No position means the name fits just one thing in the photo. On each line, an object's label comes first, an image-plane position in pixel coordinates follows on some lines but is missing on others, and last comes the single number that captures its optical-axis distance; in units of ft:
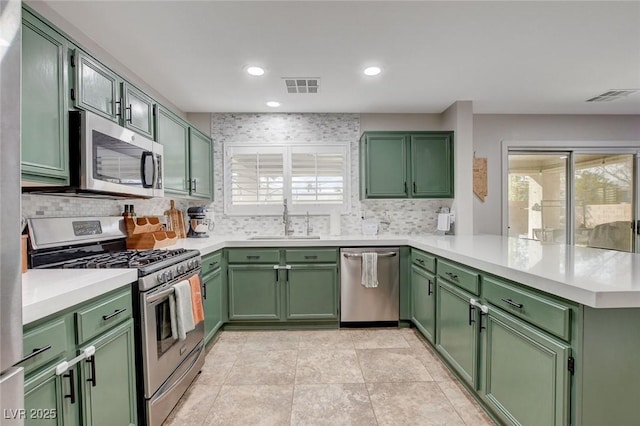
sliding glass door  13.38
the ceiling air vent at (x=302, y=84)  9.36
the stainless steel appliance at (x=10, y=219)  2.34
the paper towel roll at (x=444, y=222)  11.71
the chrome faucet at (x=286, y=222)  12.18
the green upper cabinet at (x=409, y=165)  11.90
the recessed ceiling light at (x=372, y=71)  8.67
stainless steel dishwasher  10.46
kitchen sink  12.36
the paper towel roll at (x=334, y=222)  12.22
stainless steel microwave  5.29
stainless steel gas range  5.39
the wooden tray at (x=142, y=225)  8.11
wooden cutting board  10.85
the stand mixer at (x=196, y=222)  11.14
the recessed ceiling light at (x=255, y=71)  8.64
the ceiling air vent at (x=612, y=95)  10.61
